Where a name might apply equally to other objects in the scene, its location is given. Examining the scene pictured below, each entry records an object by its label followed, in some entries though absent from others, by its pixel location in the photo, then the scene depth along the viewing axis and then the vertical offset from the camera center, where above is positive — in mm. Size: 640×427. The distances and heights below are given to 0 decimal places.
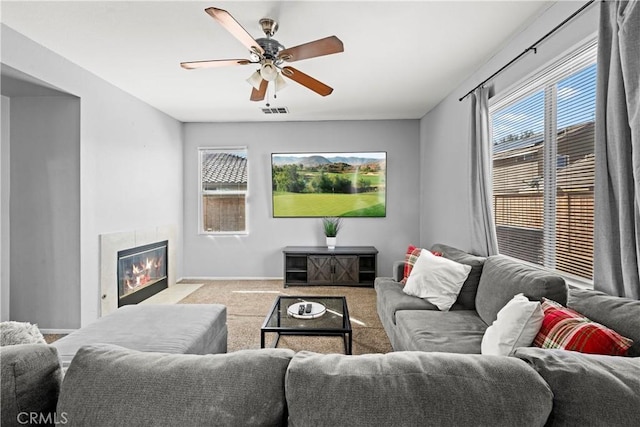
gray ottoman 1796 -723
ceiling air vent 4508 +1426
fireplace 3816 -792
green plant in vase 5133 -323
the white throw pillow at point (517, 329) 1590 -588
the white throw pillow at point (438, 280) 2631 -583
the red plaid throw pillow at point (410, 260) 3188 -491
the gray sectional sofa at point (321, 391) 732 -427
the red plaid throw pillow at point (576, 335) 1289 -529
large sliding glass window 2002 +326
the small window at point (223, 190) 5355 +344
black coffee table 2256 -832
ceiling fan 1974 +1056
